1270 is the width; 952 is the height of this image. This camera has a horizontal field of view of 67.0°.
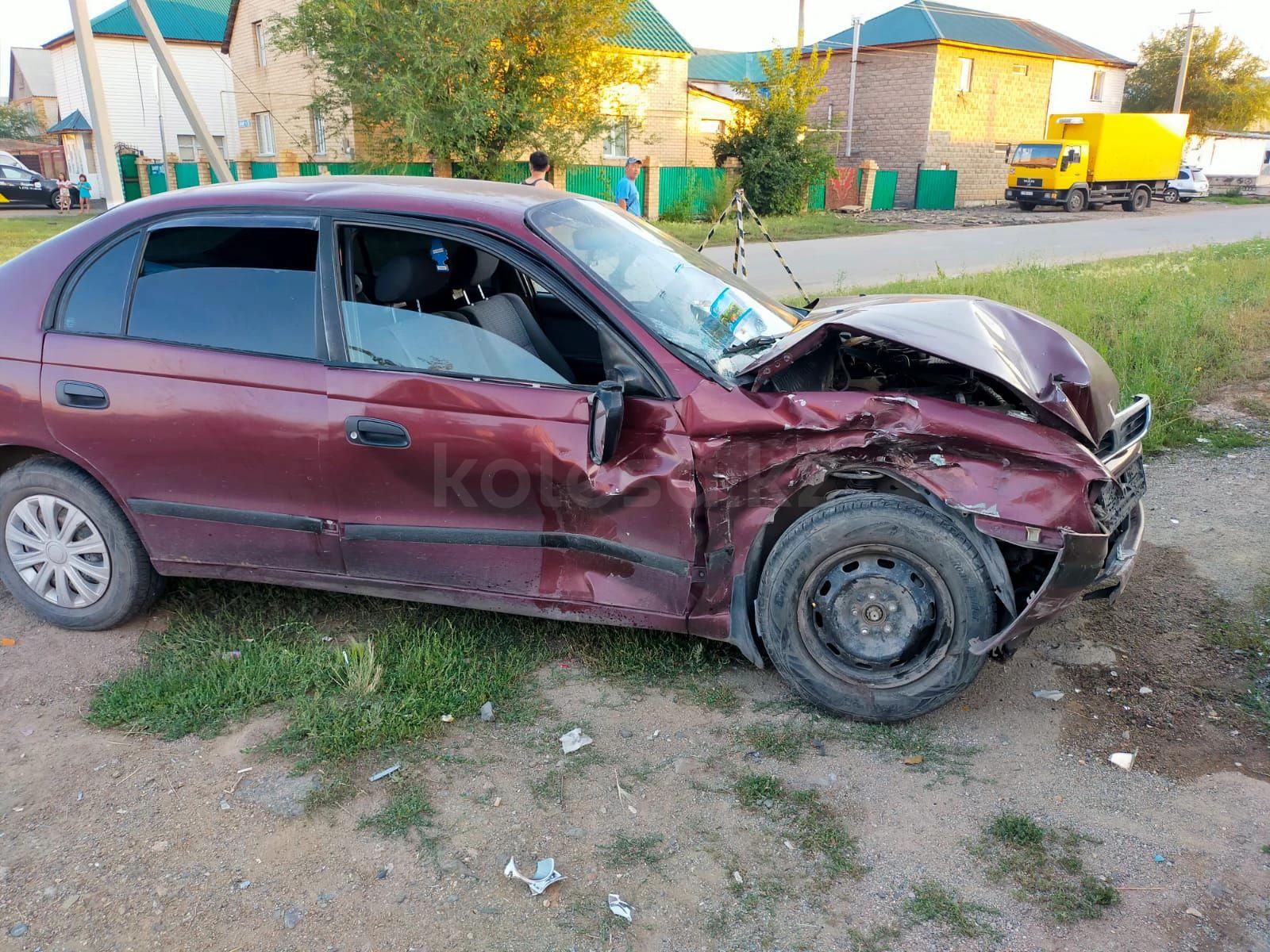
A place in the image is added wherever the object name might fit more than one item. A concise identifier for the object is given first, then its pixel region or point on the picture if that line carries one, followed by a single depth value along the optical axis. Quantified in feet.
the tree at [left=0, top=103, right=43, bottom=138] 228.02
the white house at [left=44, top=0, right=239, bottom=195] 135.44
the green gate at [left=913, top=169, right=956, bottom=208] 112.47
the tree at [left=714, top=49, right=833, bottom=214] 95.71
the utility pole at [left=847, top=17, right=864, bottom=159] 117.15
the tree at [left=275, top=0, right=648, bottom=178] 67.10
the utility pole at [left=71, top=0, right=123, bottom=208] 44.78
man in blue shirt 41.98
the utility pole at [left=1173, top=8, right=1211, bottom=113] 143.33
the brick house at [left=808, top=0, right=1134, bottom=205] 115.96
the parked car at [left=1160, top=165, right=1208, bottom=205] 115.75
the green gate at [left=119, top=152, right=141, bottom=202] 111.75
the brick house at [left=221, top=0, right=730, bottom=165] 101.04
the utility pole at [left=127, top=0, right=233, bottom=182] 48.73
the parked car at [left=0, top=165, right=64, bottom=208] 116.57
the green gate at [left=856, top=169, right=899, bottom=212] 111.65
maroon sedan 10.30
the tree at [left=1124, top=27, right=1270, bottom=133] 158.30
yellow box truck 99.81
